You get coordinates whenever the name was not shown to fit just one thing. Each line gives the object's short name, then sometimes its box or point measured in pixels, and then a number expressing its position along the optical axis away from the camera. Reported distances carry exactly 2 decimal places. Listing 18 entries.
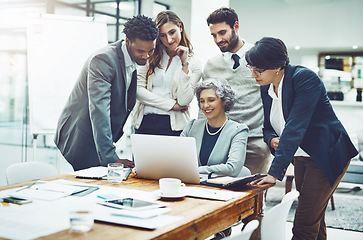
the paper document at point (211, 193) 1.74
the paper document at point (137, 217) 1.30
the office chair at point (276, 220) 1.59
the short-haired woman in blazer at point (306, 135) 2.01
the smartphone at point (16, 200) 1.52
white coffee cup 1.68
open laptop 1.95
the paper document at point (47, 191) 1.62
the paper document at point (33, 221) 1.17
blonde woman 2.74
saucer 1.67
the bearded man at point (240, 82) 2.72
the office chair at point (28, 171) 2.26
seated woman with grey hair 2.34
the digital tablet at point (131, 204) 1.44
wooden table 1.22
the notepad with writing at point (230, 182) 1.90
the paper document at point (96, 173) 2.08
